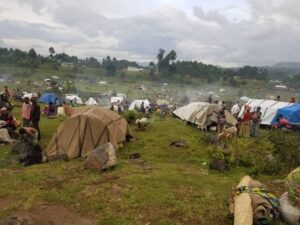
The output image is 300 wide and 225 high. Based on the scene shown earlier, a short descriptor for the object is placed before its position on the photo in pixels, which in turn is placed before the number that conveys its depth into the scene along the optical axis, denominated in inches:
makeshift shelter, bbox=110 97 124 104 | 1037.2
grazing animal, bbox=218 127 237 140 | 366.8
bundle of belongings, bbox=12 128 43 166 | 276.0
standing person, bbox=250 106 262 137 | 451.9
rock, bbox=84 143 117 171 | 236.4
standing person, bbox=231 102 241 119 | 536.1
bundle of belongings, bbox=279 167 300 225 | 163.2
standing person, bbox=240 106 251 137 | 449.5
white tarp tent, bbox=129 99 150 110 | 887.7
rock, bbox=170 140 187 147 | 358.9
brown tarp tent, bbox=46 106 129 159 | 303.5
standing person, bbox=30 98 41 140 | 349.7
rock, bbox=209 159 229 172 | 267.9
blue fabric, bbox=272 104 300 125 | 506.9
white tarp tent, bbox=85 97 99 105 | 987.1
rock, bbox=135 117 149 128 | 449.7
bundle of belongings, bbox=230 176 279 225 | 153.5
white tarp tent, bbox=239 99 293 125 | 549.2
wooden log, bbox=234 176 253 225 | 150.6
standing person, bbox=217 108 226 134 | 436.0
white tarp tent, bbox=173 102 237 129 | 483.1
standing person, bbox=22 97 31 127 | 373.1
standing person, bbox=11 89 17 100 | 782.7
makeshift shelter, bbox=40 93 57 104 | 821.1
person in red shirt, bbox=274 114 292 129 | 486.3
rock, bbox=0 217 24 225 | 145.7
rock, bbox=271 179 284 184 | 242.9
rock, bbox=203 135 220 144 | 370.9
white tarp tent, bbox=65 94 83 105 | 960.6
